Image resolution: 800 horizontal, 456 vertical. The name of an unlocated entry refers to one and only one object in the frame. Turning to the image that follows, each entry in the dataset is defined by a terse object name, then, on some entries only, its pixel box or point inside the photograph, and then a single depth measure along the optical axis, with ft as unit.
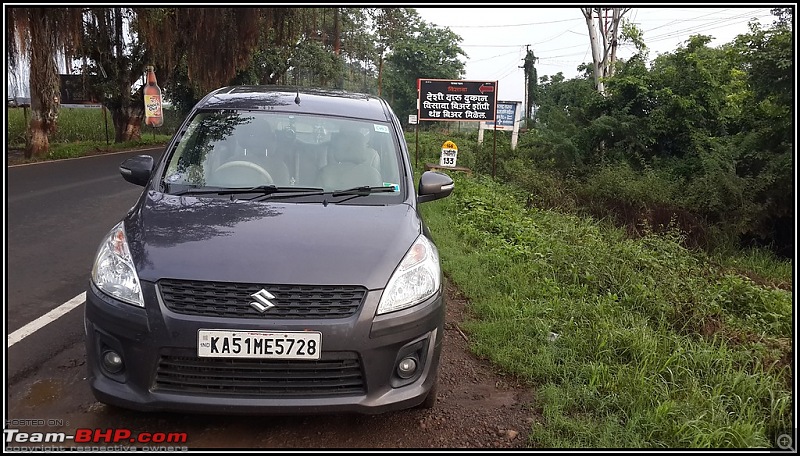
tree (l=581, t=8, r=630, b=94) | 63.21
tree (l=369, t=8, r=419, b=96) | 87.71
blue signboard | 56.59
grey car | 8.12
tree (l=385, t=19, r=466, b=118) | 181.98
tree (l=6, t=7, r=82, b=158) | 41.86
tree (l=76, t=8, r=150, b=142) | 58.65
